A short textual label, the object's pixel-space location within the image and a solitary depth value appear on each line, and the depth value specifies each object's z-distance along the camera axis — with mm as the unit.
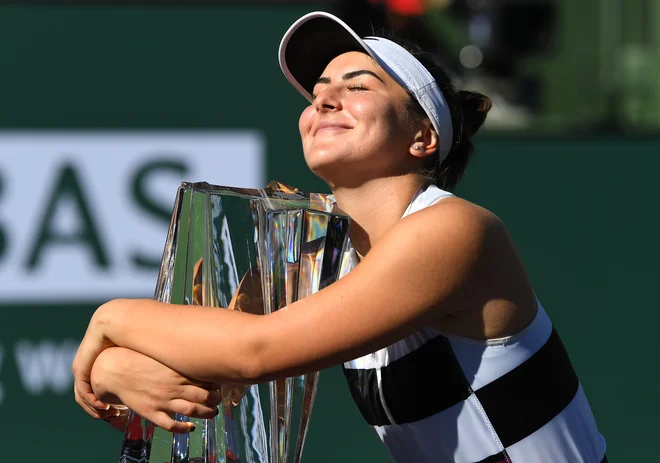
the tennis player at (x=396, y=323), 6949
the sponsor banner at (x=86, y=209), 9434
